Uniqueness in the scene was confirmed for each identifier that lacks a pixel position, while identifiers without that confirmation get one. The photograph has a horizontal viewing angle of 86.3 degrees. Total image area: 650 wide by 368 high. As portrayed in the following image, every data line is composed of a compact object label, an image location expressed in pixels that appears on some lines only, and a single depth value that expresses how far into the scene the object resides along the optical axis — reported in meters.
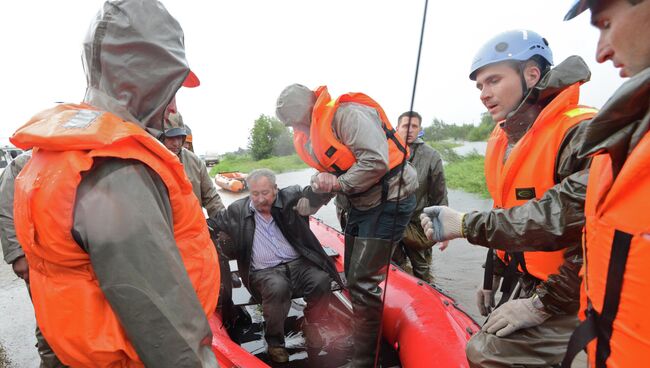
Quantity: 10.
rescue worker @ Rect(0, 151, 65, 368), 2.35
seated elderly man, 2.97
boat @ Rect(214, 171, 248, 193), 14.65
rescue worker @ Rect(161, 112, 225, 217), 3.14
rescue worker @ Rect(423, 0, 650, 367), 0.70
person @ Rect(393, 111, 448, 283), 4.15
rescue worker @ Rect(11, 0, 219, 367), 0.81
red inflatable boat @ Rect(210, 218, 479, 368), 2.02
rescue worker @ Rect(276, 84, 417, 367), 2.37
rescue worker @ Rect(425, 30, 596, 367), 1.35
